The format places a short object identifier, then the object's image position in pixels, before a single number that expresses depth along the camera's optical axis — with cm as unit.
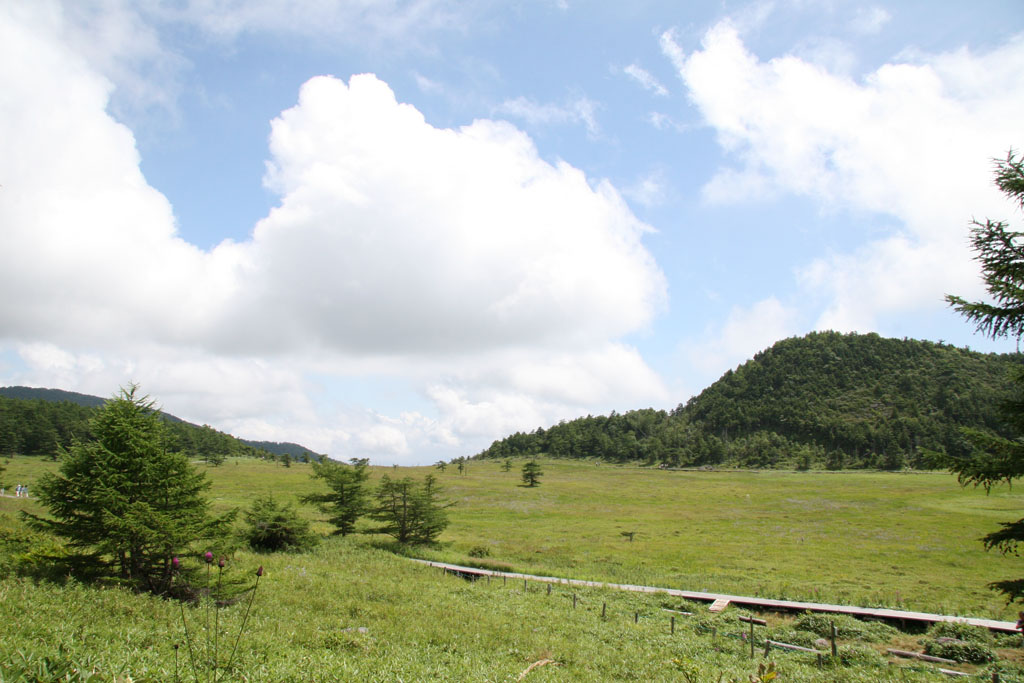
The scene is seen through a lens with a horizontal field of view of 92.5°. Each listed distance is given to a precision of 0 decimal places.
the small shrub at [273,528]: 3562
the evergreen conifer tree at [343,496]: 4653
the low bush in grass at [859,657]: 1677
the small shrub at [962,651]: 1723
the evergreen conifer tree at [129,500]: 1655
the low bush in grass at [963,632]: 1909
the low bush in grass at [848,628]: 2062
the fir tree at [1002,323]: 1216
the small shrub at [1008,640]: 1877
